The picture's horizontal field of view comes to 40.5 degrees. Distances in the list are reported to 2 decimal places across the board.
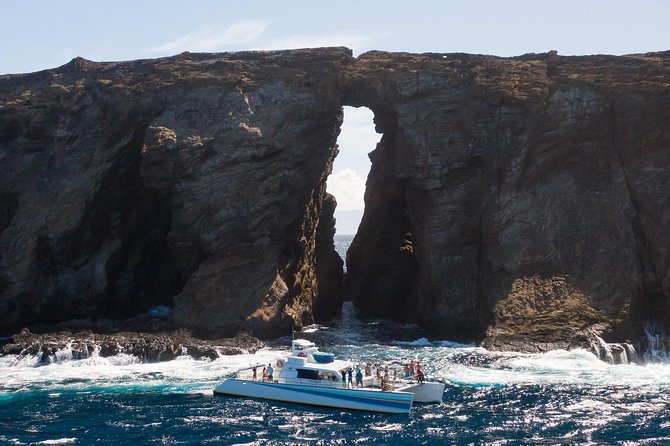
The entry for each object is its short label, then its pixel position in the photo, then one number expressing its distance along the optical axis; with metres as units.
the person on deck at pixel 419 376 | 50.00
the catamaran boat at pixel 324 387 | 48.31
